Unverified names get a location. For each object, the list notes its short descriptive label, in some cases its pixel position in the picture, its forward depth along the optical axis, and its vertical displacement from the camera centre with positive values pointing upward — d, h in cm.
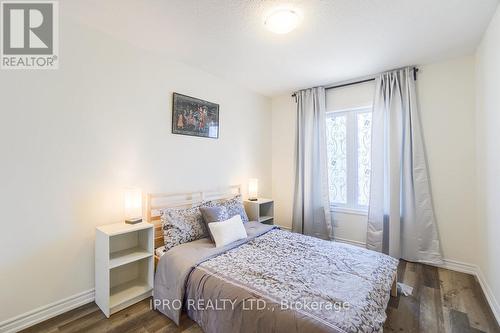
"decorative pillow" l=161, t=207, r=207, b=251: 234 -64
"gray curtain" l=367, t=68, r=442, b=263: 288 -17
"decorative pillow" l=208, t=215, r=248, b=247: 233 -69
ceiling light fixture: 188 +126
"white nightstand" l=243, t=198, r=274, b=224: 351 -71
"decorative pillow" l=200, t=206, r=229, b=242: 249 -54
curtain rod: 296 +129
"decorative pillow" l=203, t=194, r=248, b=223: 280 -50
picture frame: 284 +67
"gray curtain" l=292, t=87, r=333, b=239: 368 -4
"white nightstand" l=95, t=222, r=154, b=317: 200 -96
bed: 134 -85
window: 345 +16
